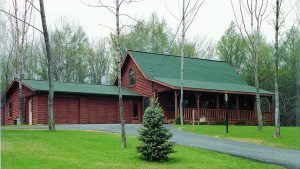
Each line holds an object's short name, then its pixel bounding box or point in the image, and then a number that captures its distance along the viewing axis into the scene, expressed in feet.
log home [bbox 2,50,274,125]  113.39
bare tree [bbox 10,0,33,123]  109.29
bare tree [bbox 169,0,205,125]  106.81
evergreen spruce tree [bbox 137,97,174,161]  50.78
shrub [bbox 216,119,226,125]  115.89
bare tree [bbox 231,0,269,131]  92.65
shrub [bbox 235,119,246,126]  122.68
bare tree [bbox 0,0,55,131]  74.38
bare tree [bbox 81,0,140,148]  57.36
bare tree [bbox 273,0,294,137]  79.77
